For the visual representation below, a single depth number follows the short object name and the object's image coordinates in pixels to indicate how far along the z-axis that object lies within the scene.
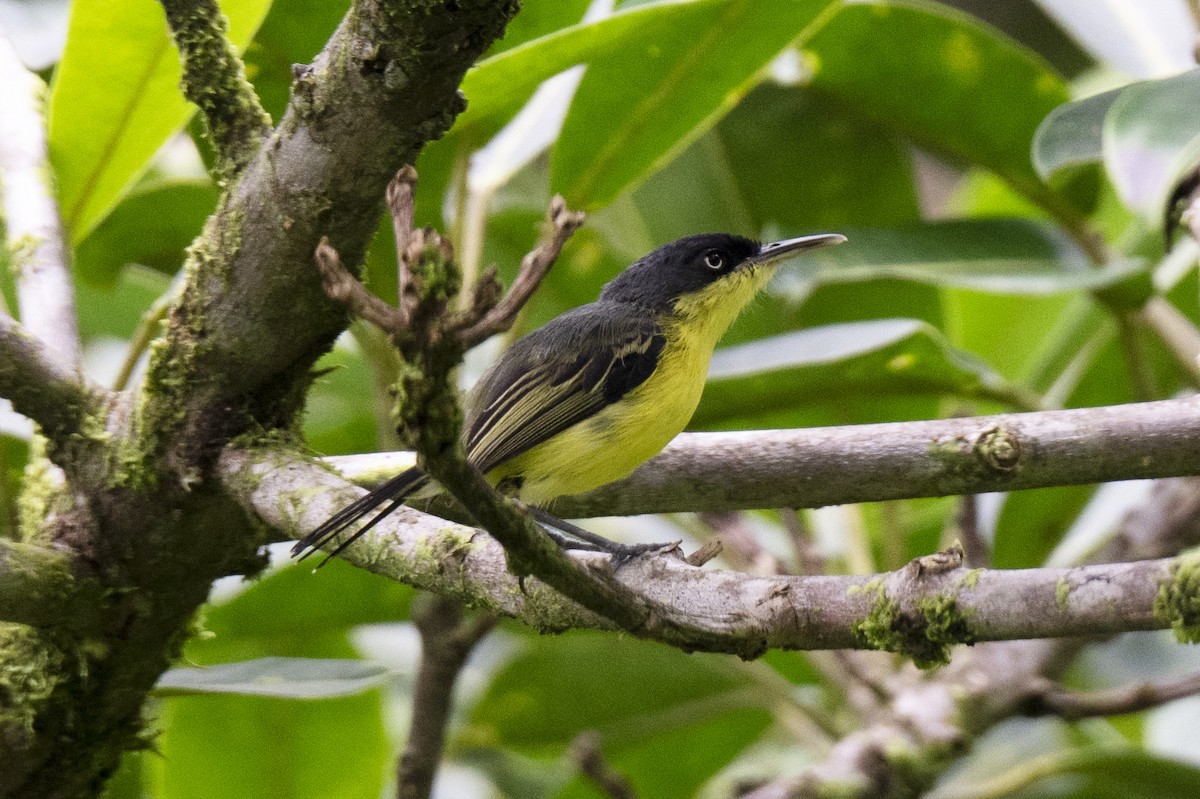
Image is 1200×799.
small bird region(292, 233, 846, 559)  4.77
